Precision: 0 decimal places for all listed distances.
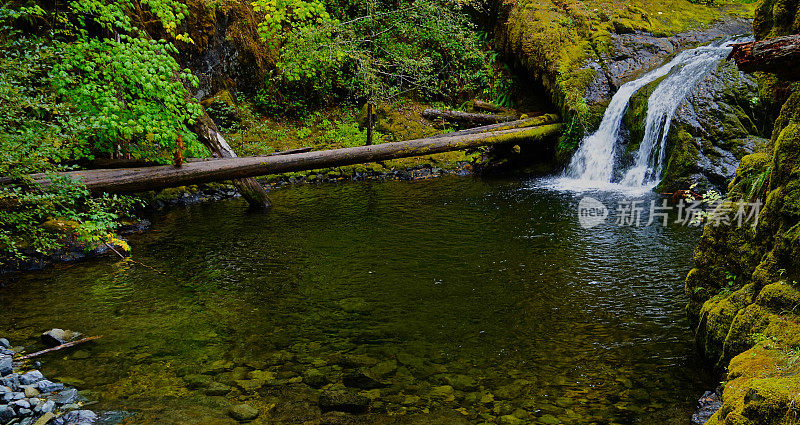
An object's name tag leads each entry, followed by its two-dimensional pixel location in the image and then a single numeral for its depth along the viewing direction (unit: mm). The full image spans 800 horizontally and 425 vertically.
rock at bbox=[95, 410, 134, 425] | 3537
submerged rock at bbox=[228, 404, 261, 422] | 3660
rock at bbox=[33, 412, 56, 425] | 3301
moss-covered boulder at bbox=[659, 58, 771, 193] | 10578
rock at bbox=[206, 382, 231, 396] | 4020
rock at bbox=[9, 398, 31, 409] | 3449
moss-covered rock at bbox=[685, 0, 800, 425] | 2490
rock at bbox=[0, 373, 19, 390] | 3704
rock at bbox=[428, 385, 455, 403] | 3911
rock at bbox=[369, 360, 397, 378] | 4301
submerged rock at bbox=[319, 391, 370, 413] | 3777
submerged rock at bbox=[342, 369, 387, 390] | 4121
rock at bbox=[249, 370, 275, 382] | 4246
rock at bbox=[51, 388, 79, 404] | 3775
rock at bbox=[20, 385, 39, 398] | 3747
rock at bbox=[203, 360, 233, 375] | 4371
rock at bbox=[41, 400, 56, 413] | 3503
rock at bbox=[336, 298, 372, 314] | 5637
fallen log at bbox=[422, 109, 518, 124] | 15676
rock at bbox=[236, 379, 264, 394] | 4078
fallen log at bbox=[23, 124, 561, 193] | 7980
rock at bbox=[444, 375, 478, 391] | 4043
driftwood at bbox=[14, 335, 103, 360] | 4521
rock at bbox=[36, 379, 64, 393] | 3893
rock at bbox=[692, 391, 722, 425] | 3412
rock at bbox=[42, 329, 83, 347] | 4805
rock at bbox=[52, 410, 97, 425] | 3452
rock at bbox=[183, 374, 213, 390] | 4137
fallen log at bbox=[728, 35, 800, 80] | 2895
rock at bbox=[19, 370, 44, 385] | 3908
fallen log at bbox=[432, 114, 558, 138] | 13891
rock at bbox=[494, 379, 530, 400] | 3904
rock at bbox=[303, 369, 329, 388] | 4156
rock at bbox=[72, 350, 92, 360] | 4614
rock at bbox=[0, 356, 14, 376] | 3912
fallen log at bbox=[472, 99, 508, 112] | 17234
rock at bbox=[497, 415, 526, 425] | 3578
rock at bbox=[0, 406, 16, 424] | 3314
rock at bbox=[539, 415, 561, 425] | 3551
